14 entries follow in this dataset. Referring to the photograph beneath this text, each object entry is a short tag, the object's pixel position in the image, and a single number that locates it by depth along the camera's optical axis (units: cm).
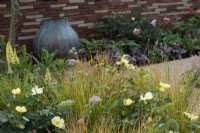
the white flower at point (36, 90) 319
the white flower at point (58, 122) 292
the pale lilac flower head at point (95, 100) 312
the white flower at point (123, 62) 376
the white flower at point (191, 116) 307
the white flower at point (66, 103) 314
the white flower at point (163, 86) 328
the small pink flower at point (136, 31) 819
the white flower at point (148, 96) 315
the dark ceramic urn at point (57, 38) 746
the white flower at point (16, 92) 314
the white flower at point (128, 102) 316
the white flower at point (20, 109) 292
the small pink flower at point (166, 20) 919
